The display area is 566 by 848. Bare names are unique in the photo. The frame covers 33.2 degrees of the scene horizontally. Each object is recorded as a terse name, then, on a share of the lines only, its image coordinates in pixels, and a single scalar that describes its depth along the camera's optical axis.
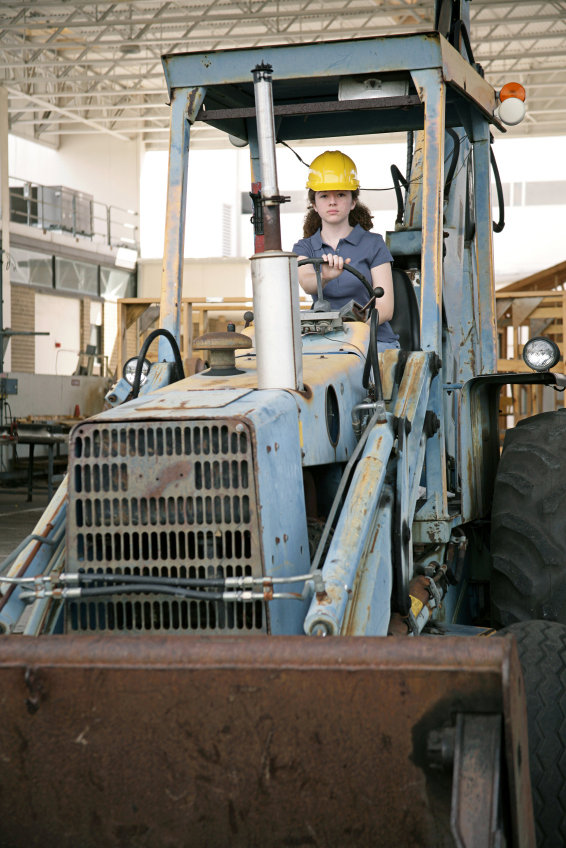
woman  4.14
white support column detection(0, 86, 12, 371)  24.62
